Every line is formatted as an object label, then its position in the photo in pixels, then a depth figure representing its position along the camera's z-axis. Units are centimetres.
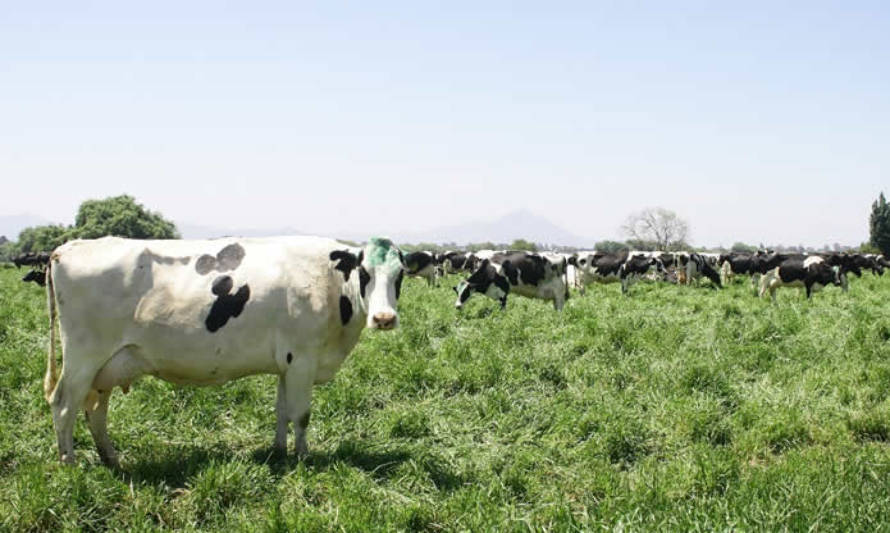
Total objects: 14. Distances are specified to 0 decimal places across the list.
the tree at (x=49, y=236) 8144
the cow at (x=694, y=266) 2907
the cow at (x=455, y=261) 3456
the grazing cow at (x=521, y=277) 1702
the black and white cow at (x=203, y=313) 524
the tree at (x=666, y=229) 12119
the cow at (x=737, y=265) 3127
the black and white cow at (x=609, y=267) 2509
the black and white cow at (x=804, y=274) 2083
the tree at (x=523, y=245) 9836
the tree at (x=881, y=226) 7775
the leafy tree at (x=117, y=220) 7950
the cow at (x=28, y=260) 3464
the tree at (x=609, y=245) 15575
